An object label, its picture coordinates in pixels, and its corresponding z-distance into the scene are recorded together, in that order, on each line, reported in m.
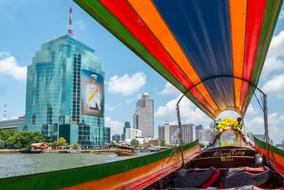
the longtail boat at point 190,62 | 3.21
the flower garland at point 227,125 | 10.46
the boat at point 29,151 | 86.36
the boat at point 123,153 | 66.94
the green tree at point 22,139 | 93.50
